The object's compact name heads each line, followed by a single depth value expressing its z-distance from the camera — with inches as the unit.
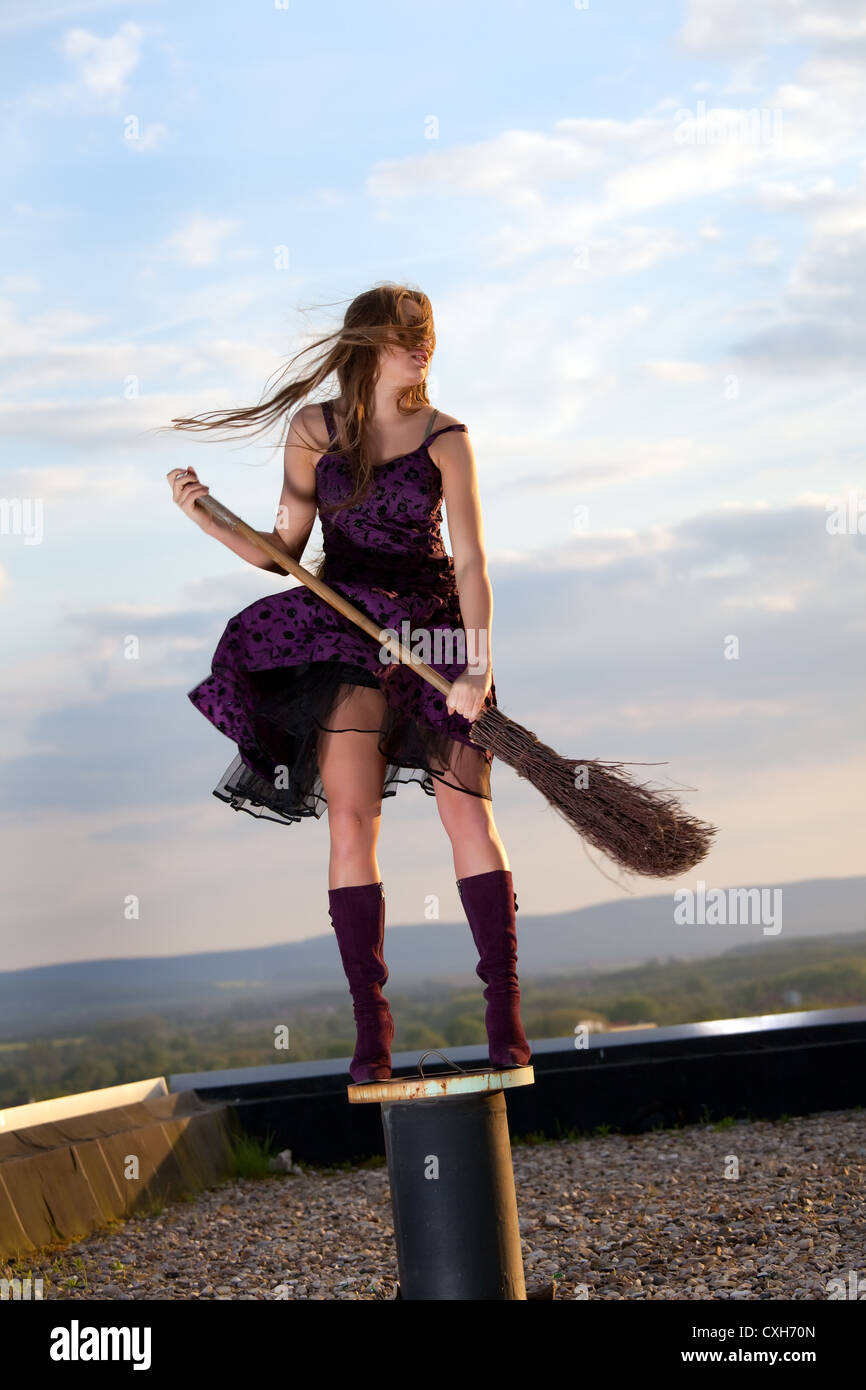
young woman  128.1
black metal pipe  119.6
